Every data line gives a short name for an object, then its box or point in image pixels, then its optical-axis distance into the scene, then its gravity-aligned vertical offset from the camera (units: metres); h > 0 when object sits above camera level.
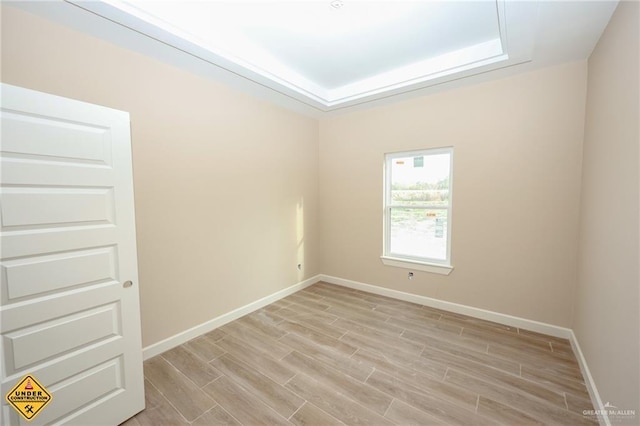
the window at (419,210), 3.45 -0.16
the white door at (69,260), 1.39 -0.35
